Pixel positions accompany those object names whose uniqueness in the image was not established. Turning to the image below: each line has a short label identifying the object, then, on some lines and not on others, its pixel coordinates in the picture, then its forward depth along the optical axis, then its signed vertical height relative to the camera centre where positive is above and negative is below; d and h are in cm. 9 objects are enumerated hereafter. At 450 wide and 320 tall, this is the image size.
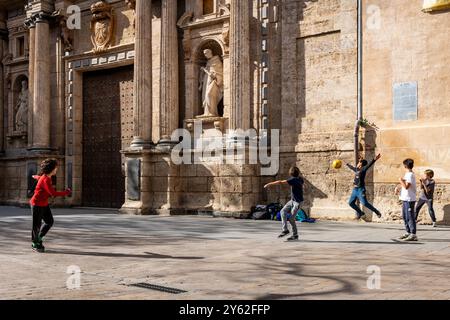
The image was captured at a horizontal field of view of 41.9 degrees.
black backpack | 1533 -138
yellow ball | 1460 -13
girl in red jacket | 959 -67
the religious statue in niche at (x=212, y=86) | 1703 +217
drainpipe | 1463 +262
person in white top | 1039 -78
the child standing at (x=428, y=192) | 1270 -73
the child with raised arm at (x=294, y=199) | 1075 -74
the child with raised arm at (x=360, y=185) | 1366 -62
